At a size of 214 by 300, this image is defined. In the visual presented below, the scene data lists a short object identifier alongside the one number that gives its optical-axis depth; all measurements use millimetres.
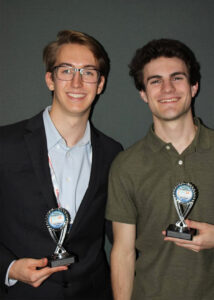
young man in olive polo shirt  1174
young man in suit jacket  1211
